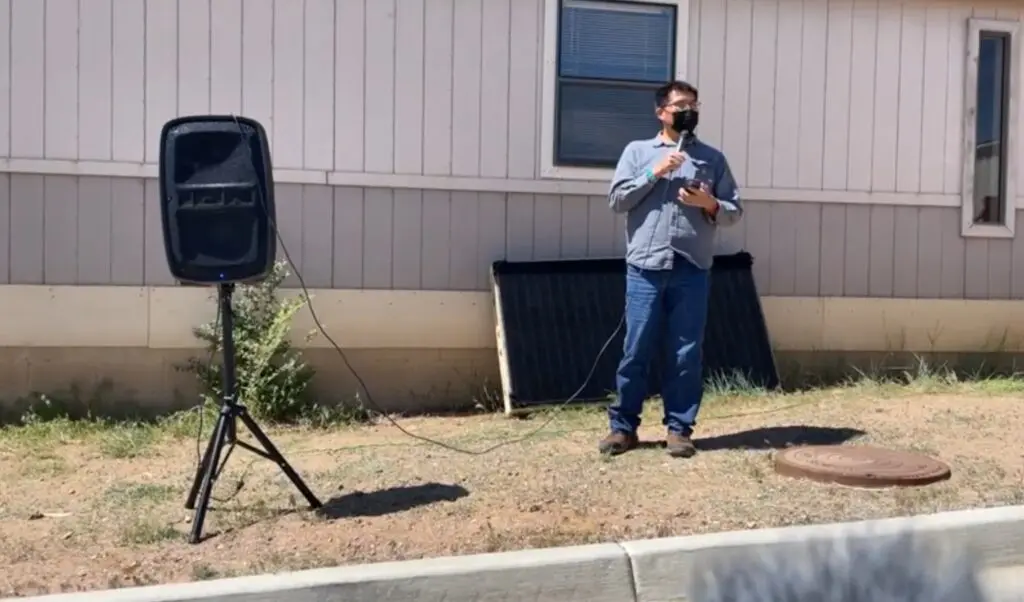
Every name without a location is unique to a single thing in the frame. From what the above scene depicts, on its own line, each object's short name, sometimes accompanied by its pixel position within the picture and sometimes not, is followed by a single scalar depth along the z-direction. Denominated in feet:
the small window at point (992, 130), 27.14
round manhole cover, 16.65
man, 17.84
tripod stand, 15.10
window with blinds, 25.11
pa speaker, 15.02
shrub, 22.58
